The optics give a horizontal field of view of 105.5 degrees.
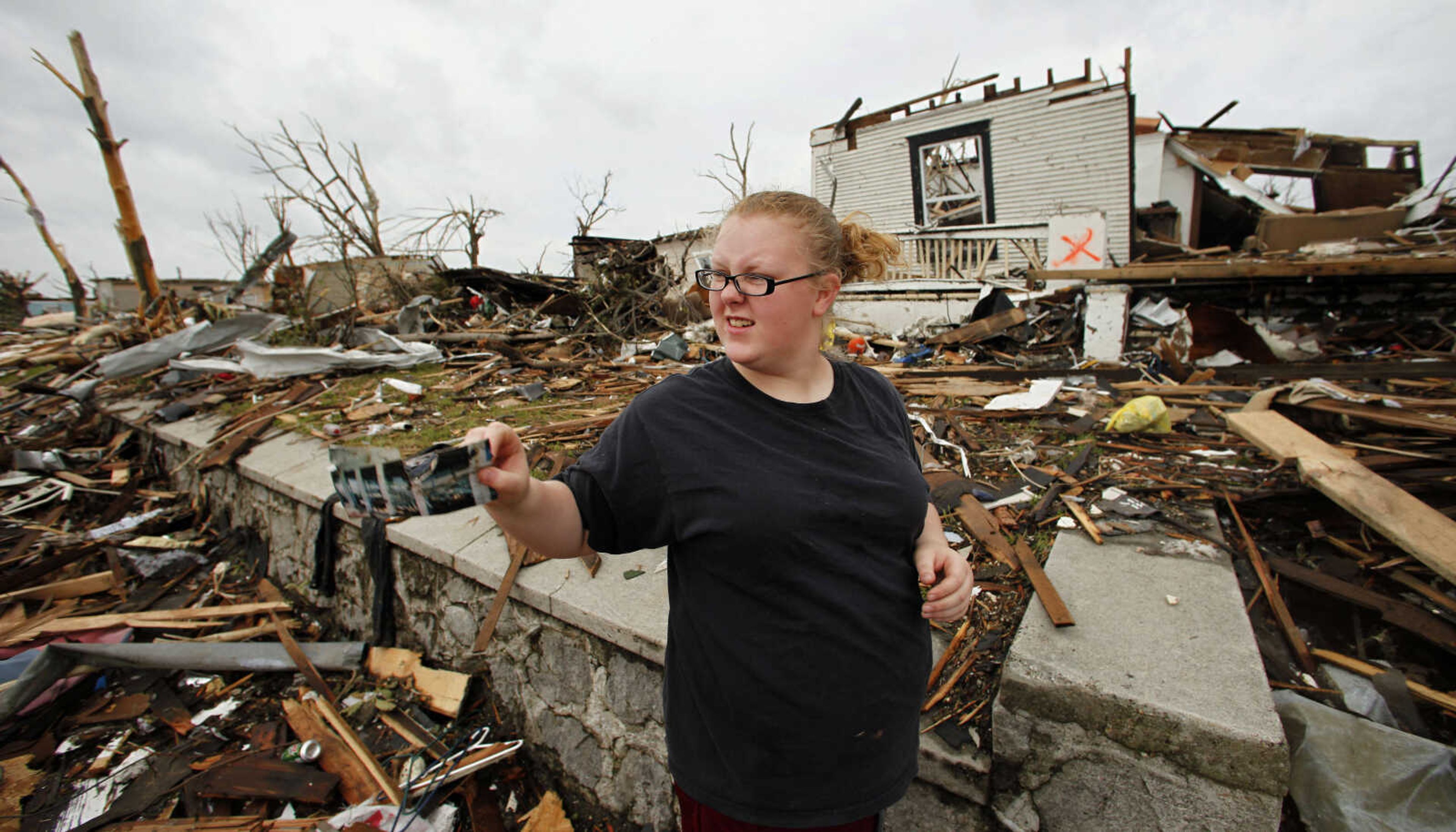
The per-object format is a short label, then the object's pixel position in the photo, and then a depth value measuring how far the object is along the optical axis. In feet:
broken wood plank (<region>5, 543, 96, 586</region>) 13.26
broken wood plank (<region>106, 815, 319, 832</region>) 8.39
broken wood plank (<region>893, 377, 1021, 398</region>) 18.30
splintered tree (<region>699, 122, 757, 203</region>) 51.39
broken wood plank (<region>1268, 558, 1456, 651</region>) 6.91
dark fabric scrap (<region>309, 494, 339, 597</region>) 11.97
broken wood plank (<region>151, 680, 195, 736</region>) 10.61
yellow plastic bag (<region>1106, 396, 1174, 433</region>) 13.23
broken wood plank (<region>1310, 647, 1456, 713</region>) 6.33
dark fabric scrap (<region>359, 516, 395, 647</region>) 11.03
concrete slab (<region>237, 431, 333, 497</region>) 14.21
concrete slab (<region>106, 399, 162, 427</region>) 21.30
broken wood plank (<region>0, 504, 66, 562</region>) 14.36
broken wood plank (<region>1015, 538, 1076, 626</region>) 6.37
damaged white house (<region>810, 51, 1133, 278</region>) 39.17
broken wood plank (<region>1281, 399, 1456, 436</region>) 9.71
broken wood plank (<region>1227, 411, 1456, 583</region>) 6.81
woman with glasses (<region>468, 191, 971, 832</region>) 3.89
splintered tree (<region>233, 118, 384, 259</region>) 52.95
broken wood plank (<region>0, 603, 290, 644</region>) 11.84
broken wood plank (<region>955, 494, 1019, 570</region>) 8.55
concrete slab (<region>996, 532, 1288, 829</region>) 4.82
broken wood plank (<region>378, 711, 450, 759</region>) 9.66
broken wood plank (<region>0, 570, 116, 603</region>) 12.92
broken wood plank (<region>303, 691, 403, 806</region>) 8.84
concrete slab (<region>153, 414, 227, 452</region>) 17.65
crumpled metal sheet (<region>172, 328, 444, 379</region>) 23.09
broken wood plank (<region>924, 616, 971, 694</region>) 6.62
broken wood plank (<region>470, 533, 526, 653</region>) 9.15
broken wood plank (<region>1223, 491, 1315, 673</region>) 7.23
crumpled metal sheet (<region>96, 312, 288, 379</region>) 25.75
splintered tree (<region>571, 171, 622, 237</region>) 49.14
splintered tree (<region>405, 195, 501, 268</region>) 51.62
